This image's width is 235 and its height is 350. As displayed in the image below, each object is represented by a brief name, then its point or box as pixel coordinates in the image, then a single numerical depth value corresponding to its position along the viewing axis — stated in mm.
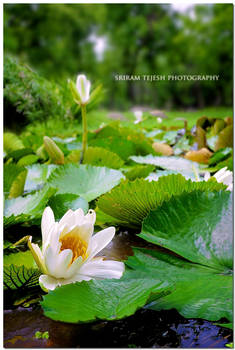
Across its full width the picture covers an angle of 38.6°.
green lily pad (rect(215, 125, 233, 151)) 930
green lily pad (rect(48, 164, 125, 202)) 642
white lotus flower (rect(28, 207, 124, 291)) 340
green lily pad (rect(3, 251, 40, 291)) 351
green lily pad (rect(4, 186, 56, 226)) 499
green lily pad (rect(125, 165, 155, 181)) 673
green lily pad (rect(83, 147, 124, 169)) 771
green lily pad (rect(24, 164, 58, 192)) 696
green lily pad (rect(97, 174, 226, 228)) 458
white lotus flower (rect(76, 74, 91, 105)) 690
